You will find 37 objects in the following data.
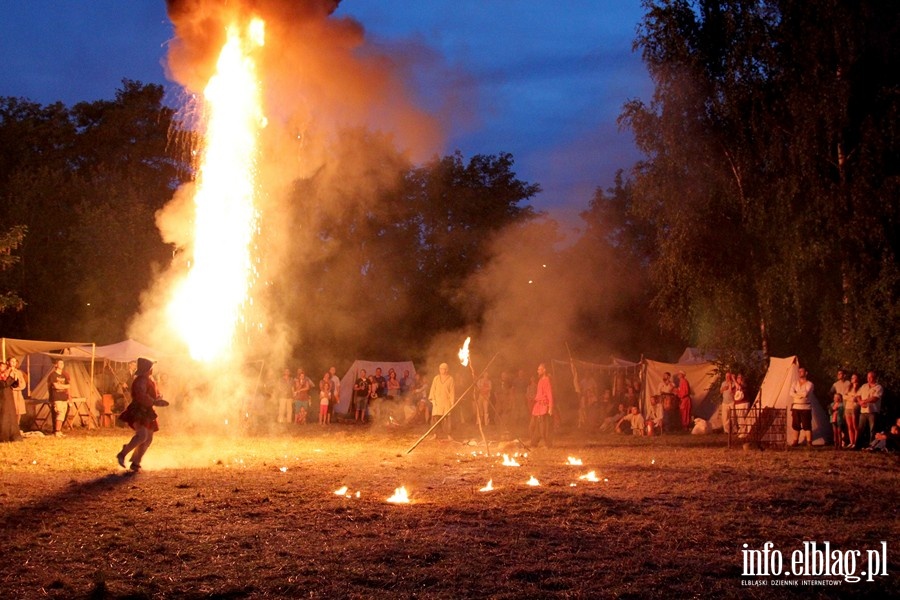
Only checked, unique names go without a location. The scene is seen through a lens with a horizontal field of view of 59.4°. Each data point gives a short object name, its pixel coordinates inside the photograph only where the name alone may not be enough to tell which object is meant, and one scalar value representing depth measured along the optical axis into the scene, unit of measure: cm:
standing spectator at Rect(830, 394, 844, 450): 1666
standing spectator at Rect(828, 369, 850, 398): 1653
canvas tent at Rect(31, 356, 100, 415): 2238
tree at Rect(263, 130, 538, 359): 3372
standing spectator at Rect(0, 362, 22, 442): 1666
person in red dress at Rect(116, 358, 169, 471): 1212
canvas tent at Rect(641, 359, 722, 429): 2219
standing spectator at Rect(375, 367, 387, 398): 2433
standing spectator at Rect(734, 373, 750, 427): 1745
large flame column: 1610
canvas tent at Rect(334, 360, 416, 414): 2683
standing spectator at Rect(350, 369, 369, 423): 2417
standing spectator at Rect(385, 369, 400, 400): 2434
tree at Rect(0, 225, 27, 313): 2178
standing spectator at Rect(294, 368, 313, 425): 2334
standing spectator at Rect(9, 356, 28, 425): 1860
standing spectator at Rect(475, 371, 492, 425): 2180
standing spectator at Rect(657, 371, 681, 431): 2127
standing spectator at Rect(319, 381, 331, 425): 2377
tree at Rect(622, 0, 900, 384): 1784
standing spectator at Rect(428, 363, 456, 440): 1842
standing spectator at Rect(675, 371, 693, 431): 2153
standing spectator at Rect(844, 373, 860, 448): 1619
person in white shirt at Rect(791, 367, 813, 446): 1667
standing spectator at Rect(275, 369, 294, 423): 2322
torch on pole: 1539
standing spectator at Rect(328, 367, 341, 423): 2436
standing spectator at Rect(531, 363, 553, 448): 1616
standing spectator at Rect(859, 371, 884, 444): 1564
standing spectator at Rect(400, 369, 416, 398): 2527
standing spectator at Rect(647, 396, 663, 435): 2068
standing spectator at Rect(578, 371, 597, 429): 2319
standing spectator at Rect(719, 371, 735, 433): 1791
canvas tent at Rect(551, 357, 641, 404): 2536
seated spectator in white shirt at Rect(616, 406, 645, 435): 2091
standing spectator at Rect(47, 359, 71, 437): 1909
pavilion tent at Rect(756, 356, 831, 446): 1744
